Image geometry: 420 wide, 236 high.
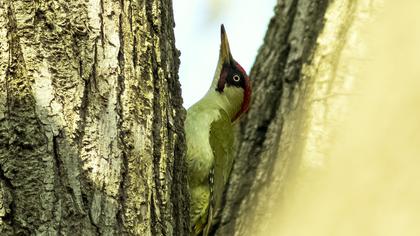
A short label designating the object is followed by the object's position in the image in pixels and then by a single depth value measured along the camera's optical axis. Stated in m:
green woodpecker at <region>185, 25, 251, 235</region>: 9.67
